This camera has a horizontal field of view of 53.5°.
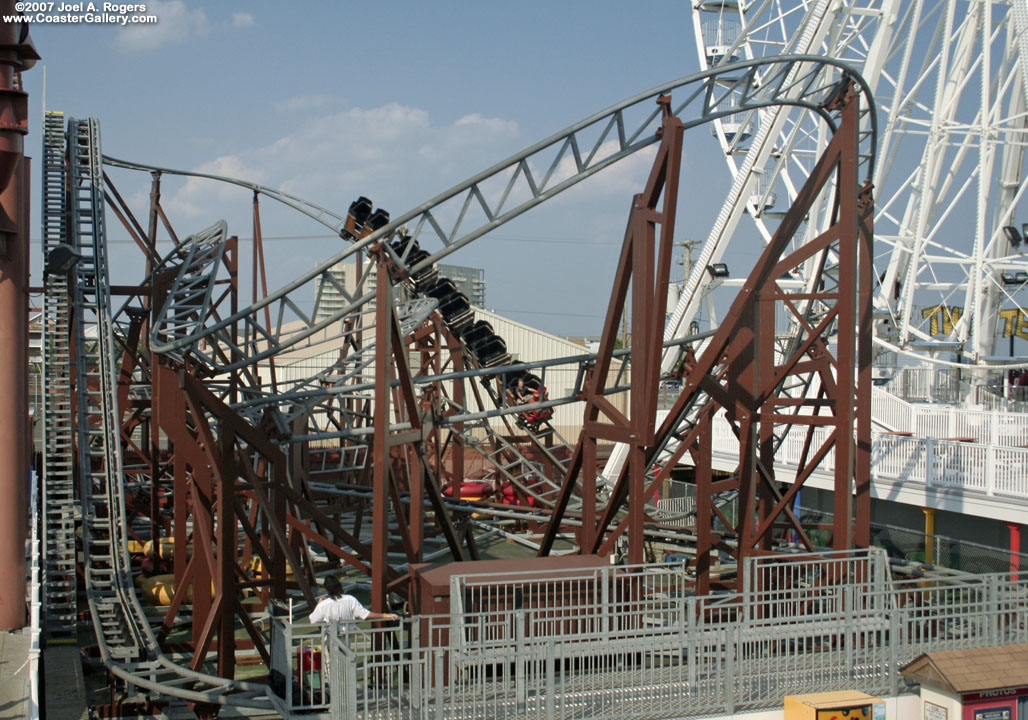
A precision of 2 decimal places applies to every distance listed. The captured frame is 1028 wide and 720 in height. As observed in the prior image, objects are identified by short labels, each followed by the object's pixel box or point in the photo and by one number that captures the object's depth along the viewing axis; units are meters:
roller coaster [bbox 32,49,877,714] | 12.23
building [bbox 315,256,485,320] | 41.12
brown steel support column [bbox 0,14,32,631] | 12.11
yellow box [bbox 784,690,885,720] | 9.09
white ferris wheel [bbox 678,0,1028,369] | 24.38
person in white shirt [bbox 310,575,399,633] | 9.98
